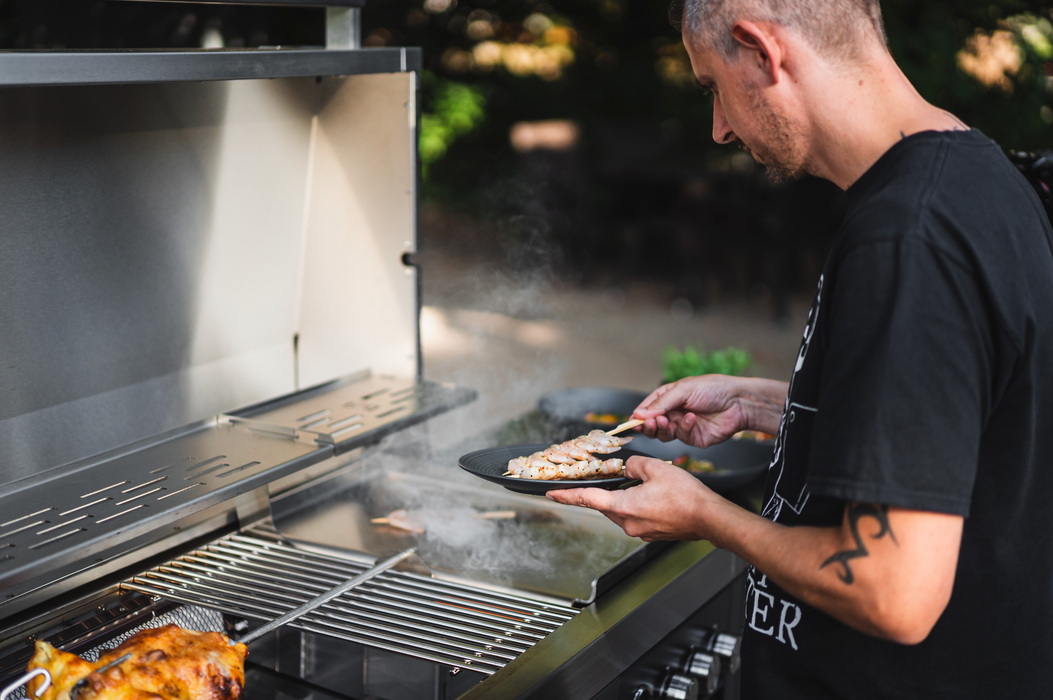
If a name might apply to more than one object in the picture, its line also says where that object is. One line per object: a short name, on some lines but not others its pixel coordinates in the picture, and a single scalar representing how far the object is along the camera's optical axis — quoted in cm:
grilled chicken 125
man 98
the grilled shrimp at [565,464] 159
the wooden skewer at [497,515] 210
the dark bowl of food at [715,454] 237
